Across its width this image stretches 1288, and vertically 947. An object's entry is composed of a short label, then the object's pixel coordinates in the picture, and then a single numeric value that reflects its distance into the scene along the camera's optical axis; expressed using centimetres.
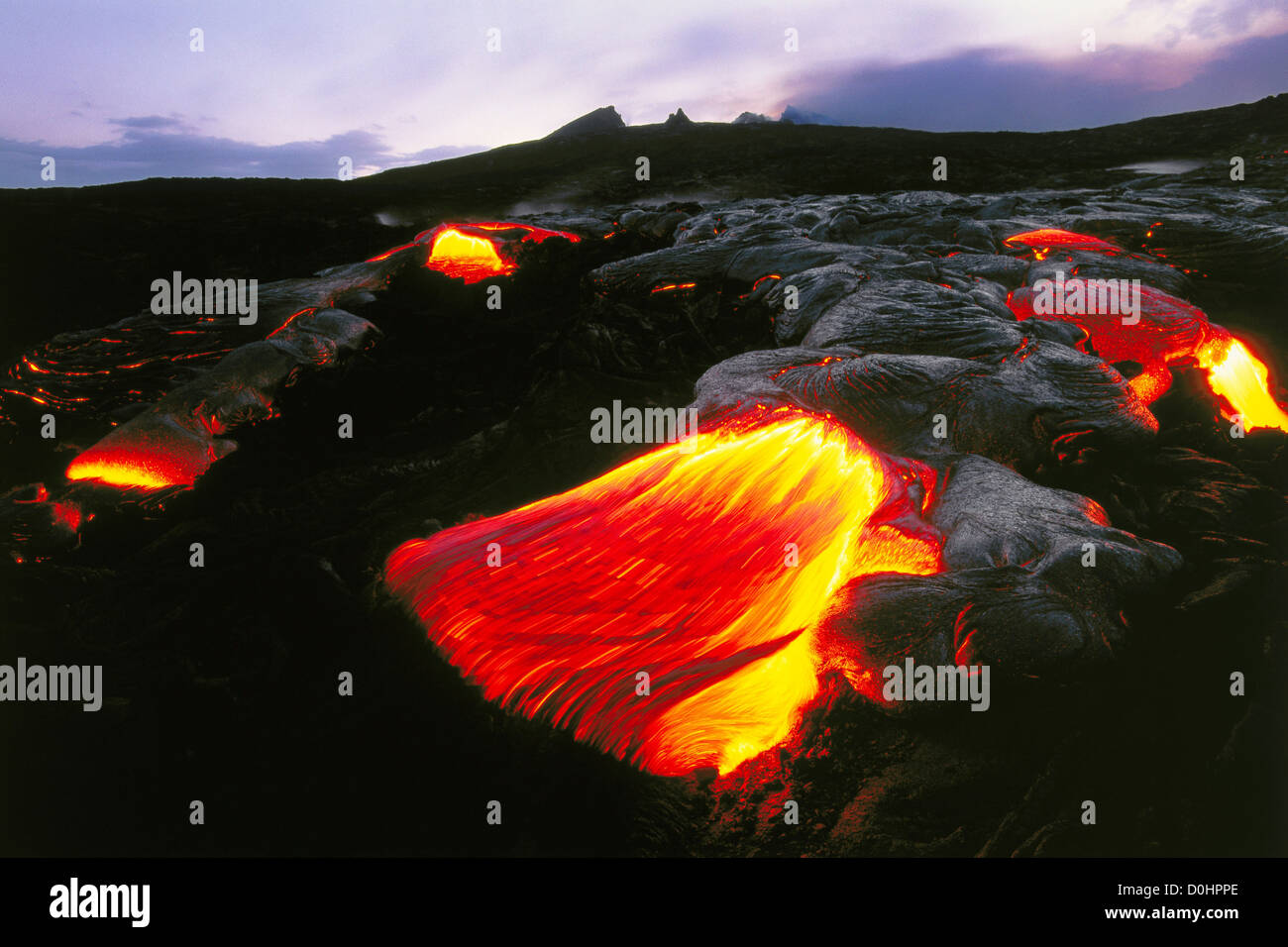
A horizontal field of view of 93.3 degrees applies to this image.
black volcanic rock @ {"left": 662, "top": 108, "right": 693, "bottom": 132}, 2181
